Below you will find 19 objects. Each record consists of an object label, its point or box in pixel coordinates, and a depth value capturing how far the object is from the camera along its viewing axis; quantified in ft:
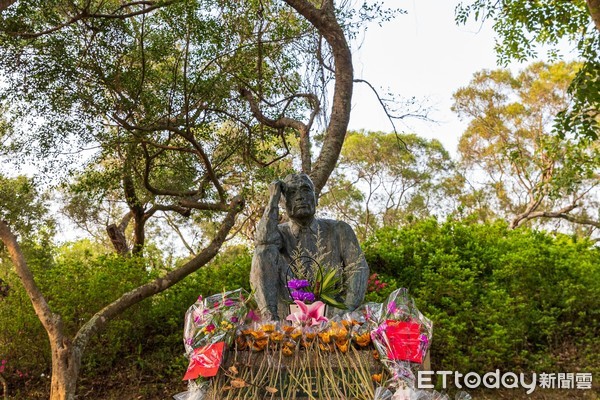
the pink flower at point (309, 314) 9.85
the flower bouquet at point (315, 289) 10.45
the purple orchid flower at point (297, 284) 10.46
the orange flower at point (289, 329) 9.80
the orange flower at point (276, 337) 9.66
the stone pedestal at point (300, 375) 9.10
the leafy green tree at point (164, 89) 20.11
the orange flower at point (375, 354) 9.45
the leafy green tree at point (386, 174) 63.98
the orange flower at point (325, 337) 9.54
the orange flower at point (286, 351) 9.50
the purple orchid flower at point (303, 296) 10.39
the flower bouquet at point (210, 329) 9.22
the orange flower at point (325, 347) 9.52
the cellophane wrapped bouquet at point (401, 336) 8.87
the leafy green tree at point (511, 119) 53.78
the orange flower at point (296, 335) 9.74
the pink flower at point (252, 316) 10.43
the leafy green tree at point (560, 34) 17.02
